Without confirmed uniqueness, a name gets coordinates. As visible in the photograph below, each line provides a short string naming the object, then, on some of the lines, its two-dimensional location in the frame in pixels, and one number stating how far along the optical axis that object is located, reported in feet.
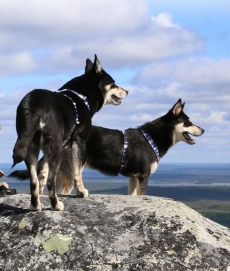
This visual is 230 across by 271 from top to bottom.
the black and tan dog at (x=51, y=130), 23.93
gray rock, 22.49
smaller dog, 38.06
